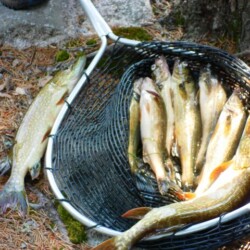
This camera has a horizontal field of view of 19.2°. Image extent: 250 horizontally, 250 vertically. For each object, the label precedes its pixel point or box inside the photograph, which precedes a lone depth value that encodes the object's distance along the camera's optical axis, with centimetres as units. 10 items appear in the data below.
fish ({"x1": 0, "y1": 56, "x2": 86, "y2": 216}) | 491
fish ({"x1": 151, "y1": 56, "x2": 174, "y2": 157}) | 483
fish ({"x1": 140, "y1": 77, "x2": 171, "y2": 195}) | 454
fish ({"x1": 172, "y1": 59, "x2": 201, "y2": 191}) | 460
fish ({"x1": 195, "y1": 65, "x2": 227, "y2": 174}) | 471
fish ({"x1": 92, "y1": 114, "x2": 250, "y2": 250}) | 410
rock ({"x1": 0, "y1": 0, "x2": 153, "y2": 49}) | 637
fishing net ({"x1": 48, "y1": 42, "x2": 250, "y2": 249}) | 456
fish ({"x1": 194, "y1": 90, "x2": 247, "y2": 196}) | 447
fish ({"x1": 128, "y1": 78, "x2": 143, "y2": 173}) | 470
